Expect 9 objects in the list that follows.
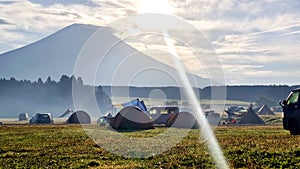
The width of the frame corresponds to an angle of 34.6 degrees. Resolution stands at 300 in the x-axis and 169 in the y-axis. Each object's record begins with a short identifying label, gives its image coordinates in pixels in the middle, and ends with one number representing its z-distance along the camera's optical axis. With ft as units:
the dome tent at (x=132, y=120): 149.79
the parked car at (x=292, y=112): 84.02
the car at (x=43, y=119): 286.25
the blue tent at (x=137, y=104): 175.65
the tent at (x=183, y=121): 172.35
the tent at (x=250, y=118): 259.39
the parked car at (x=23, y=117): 457.68
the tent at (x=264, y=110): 435.74
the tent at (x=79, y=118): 269.64
